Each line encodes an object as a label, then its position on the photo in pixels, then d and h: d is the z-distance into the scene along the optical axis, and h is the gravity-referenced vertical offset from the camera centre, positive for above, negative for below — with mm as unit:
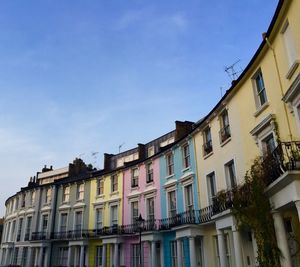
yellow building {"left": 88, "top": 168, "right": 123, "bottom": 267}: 25891 +4165
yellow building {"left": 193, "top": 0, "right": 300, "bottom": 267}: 9828 +4987
